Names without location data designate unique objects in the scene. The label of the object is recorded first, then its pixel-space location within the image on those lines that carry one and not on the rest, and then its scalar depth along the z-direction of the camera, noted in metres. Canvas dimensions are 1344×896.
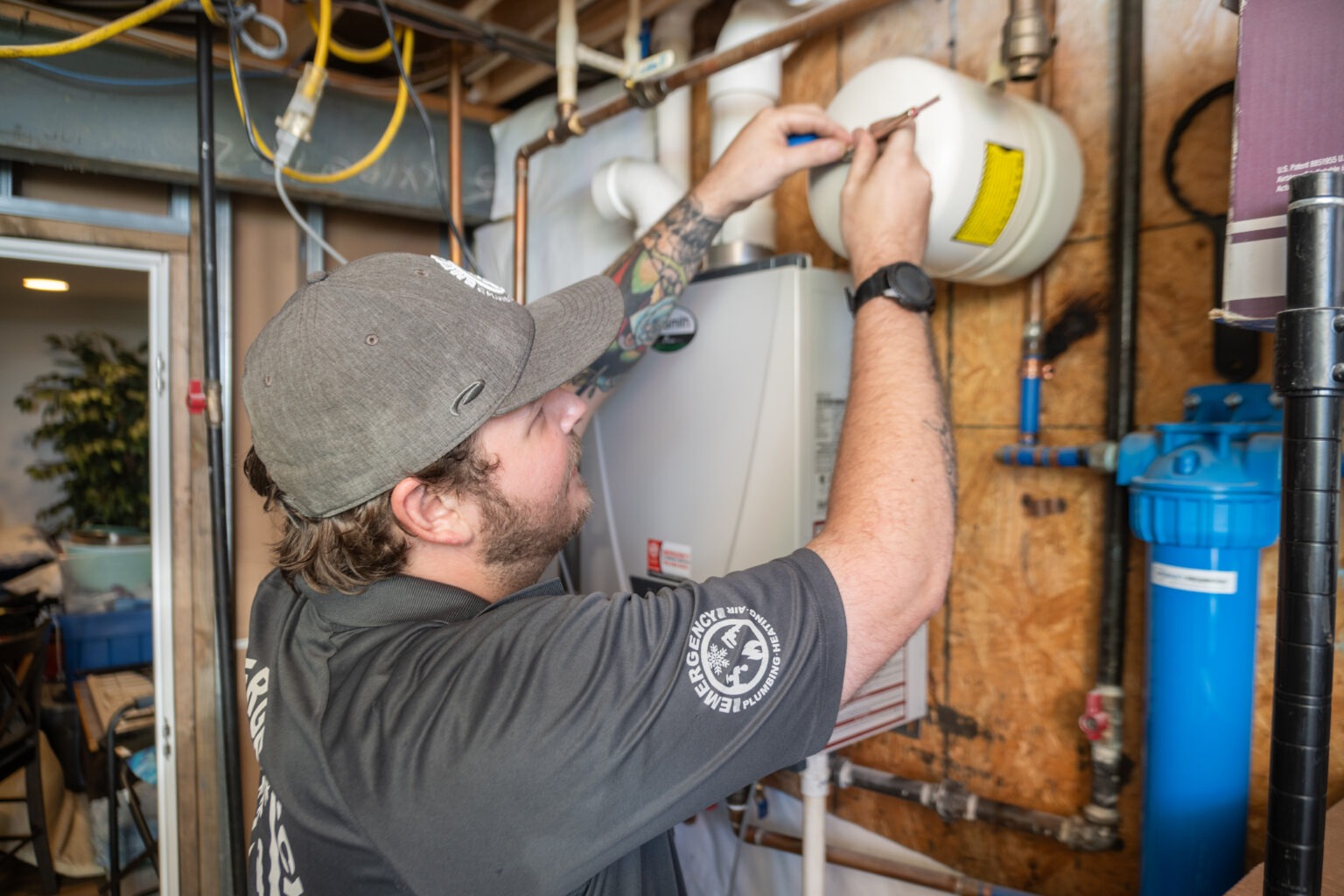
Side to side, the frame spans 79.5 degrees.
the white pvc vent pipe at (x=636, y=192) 1.41
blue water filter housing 0.80
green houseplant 3.74
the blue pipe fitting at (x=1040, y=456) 1.02
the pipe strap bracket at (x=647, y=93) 1.27
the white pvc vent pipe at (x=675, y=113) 1.48
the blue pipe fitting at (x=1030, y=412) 1.12
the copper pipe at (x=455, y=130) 1.69
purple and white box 0.59
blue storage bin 2.98
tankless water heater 1.10
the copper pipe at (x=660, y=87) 1.07
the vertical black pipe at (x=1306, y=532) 0.55
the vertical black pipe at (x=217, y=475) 1.37
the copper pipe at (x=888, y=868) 1.18
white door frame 1.80
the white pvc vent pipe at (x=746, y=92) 1.28
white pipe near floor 1.16
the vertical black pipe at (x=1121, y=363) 1.02
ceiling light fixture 2.93
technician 0.63
